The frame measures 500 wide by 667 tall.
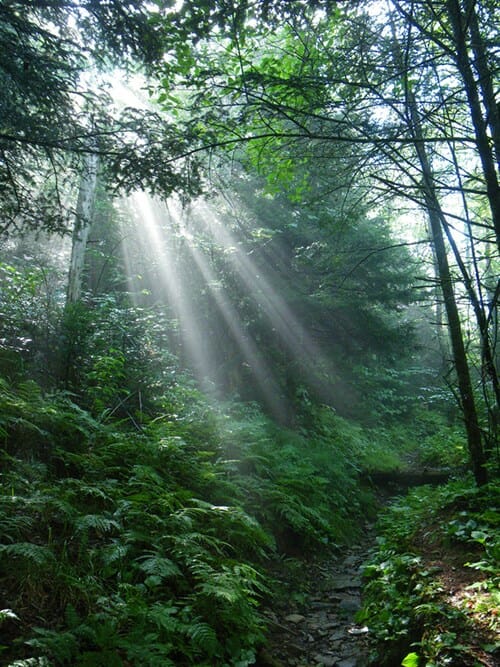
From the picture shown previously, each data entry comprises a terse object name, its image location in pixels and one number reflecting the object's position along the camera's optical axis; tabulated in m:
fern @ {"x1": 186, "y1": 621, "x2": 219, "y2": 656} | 3.25
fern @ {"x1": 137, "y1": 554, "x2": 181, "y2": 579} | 3.74
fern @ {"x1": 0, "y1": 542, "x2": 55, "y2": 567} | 3.19
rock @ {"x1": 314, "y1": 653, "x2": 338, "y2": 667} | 3.98
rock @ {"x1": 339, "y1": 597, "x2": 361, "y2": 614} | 5.14
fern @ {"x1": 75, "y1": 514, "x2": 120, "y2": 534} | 3.79
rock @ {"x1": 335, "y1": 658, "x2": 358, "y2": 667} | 3.94
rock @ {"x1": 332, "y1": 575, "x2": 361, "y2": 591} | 5.88
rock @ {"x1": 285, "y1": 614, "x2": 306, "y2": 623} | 4.87
